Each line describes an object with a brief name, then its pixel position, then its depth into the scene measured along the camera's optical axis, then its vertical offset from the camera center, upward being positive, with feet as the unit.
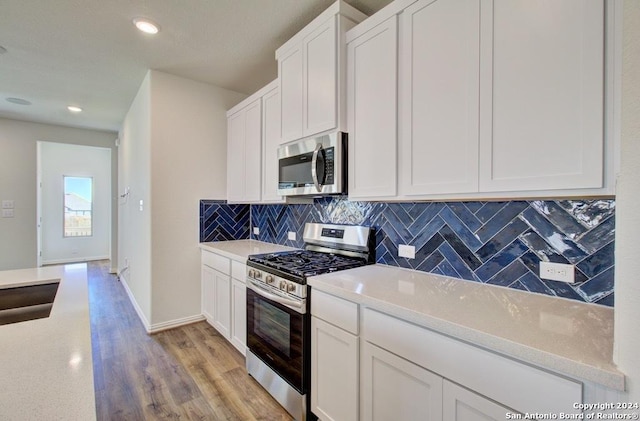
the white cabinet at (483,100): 3.34 +1.60
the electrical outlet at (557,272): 4.22 -0.93
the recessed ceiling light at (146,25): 7.21 +4.66
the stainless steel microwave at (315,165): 6.31 +1.01
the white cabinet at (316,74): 6.24 +3.16
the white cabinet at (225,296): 8.18 -2.80
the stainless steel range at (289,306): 5.66 -2.13
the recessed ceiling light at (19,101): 12.60 +4.69
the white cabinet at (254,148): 8.71 +2.03
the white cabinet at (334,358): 4.80 -2.63
